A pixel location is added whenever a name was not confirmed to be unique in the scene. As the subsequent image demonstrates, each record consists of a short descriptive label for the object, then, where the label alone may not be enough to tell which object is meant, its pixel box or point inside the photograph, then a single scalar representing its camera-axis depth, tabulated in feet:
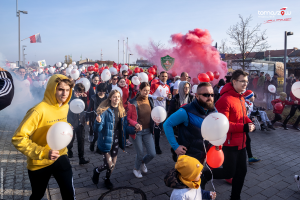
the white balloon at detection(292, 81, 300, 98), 12.74
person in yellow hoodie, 7.29
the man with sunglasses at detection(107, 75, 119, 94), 22.90
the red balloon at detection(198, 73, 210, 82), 22.56
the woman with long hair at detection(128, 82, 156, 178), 13.62
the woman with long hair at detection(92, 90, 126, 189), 11.84
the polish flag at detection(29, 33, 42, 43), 66.49
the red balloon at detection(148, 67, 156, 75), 39.60
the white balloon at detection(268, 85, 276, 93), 31.00
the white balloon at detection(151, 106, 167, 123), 12.48
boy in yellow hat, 6.57
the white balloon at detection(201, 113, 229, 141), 7.57
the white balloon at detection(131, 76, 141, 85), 26.31
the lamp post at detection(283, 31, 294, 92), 34.57
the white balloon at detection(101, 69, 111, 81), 29.02
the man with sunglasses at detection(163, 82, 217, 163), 8.67
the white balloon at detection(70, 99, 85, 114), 14.20
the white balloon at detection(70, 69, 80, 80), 28.91
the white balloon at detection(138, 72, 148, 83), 25.80
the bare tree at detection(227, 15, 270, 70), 44.62
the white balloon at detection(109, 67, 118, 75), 38.04
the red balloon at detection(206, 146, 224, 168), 8.59
